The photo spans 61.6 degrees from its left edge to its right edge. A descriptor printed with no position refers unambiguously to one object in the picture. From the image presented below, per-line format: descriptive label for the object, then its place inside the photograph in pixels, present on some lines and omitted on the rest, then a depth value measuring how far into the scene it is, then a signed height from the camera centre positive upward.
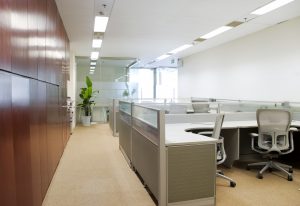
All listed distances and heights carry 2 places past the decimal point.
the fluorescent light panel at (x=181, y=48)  8.00 +1.60
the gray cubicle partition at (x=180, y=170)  2.56 -0.78
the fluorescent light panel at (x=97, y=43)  7.05 +1.56
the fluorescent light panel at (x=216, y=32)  5.87 +1.59
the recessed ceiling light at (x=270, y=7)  4.22 +1.56
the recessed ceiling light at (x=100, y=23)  4.96 +1.54
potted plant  9.34 -0.21
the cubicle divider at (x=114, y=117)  7.27 -0.63
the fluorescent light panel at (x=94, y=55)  9.40 +1.58
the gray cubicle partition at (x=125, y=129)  4.36 -0.63
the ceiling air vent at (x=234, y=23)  5.37 +1.57
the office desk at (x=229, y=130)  3.67 -0.49
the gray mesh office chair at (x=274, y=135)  3.60 -0.59
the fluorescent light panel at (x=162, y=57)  9.92 +1.59
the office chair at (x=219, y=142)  3.10 -0.59
